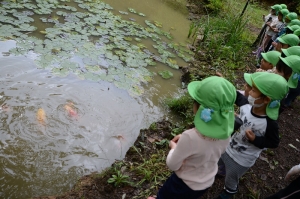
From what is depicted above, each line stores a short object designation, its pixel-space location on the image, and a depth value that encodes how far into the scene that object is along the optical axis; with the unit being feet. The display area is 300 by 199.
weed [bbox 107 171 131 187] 8.46
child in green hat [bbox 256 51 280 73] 9.88
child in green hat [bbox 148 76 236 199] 4.74
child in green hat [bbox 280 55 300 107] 8.82
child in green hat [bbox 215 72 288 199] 6.00
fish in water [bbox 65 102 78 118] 11.41
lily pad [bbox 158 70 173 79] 16.37
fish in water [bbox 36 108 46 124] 10.62
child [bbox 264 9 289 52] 16.71
